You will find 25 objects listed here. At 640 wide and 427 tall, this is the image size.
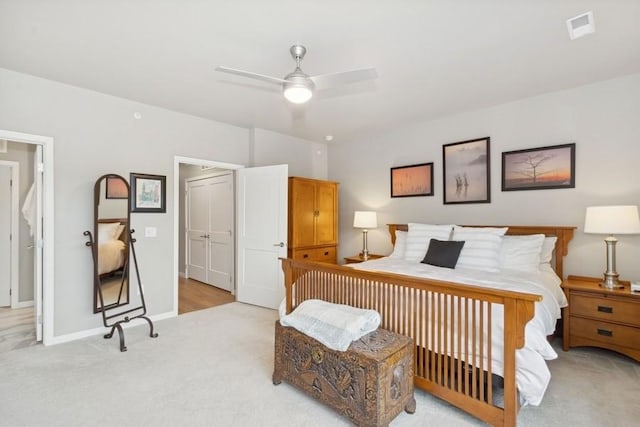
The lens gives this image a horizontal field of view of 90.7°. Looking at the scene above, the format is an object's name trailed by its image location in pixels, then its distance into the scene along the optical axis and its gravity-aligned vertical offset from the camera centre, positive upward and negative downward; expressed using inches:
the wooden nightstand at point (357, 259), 179.9 -25.5
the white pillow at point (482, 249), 124.2 -14.1
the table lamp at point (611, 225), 105.6 -4.0
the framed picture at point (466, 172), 153.5 +21.4
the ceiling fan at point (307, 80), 80.9 +36.3
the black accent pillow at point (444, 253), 126.5 -16.1
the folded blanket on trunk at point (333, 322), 77.2 -28.2
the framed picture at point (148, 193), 143.4 +10.9
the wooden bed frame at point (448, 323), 68.8 -27.5
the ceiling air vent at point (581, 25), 81.6 +50.2
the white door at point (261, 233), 166.4 -9.7
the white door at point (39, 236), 122.1 -7.5
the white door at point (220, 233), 205.6 -11.4
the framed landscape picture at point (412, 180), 173.5 +19.4
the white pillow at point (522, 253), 122.0 -15.4
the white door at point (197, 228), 227.8 -9.2
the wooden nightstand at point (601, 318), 104.0 -36.3
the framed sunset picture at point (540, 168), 131.0 +19.9
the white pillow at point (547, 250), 128.5 -14.9
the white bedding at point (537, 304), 70.7 -26.4
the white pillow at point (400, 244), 157.2 -15.1
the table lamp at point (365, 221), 183.3 -3.7
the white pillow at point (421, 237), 143.2 -10.7
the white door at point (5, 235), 167.6 -9.6
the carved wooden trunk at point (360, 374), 70.5 -38.7
